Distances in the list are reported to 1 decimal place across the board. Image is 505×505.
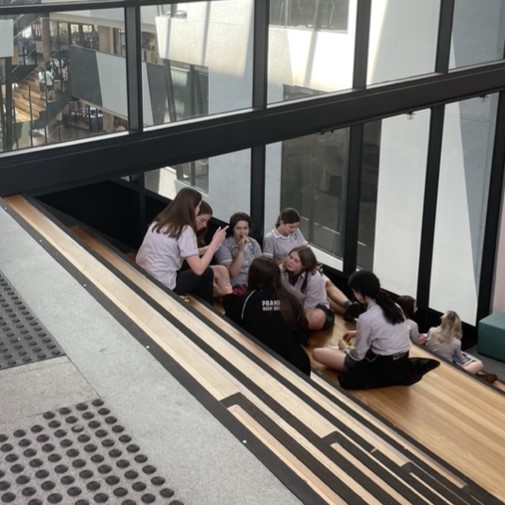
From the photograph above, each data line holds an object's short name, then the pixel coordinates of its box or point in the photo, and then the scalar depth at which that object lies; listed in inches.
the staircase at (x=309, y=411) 121.8
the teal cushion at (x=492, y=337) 365.7
